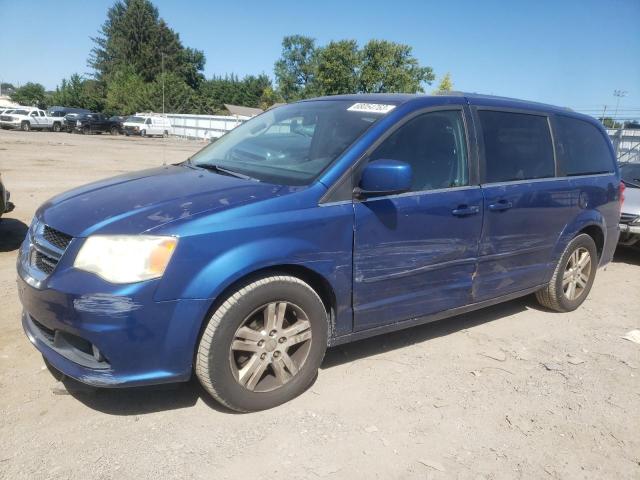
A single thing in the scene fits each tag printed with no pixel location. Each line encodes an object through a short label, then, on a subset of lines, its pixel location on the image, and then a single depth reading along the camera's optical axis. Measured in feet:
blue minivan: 8.56
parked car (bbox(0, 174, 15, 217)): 20.07
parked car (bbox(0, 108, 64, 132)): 116.26
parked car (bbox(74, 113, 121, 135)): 129.80
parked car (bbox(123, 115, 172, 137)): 138.72
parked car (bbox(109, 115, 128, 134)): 137.81
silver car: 23.39
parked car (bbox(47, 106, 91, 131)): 127.03
